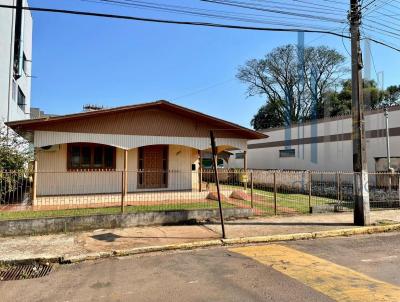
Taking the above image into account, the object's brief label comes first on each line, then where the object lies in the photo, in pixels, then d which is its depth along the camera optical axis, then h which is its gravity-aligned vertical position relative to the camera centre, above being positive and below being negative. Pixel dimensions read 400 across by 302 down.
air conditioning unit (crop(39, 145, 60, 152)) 16.15 +1.15
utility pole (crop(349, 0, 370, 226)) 12.08 +1.47
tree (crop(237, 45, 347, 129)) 53.56 +14.26
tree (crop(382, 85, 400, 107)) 50.84 +10.92
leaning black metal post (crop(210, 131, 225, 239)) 10.02 +0.54
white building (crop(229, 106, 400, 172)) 23.39 +2.21
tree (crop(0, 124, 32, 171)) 13.02 +0.76
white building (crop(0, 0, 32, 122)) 20.10 +7.24
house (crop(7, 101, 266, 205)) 15.20 +1.38
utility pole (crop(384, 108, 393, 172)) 21.99 +2.00
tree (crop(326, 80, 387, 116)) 47.54 +10.17
